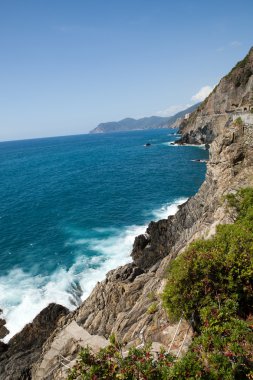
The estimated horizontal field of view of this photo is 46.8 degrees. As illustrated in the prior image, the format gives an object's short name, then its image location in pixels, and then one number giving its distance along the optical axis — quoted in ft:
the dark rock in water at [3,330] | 87.43
